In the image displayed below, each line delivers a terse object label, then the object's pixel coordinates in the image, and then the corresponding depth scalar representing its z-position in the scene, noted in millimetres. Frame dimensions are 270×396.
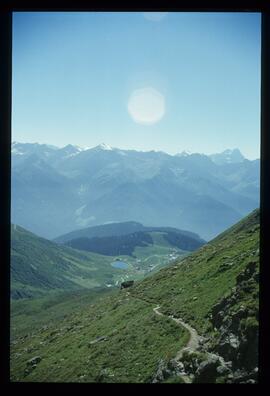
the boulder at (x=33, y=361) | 32612
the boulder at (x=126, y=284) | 53812
